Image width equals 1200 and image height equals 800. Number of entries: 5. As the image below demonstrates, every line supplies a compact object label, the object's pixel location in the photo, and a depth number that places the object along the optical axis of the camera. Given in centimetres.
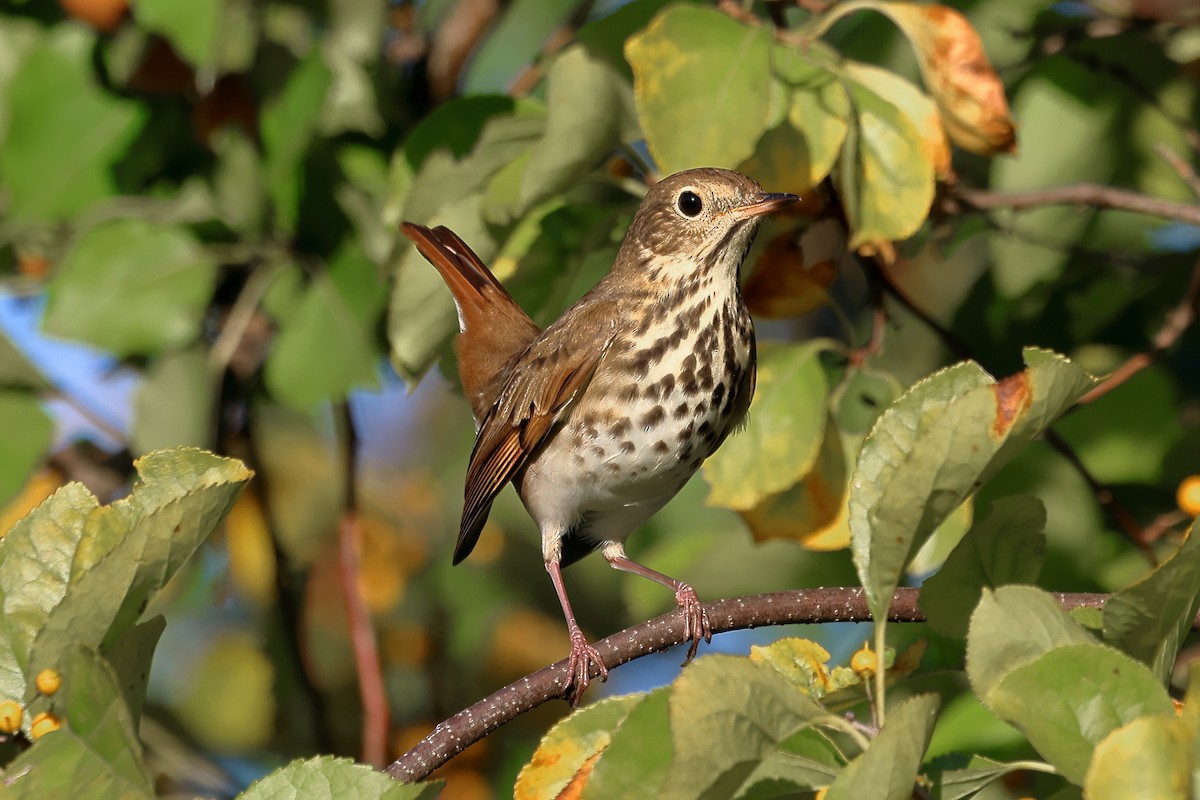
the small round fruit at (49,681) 385
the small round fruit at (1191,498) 552
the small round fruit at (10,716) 392
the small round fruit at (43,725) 389
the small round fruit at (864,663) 417
